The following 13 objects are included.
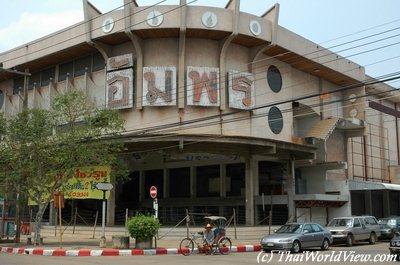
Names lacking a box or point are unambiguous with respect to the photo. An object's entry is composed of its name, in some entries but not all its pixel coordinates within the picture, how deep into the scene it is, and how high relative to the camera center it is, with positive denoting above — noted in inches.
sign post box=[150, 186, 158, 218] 947.7 +8.4
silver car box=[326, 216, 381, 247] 1051.9 -64.9
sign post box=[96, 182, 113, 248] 933.8 +19.8
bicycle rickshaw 827.6 -76.1
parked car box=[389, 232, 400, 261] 682.8 -64.4
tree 1007.6 +103.2
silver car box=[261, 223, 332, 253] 854.5 -67.9
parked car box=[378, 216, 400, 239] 1198.9 -67.3
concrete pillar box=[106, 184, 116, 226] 1403.8 -30.5
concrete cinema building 1354.6 +279.8
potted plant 868.0 -53.4
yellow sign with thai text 1378.0 +47.2
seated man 821.9 -65.2
